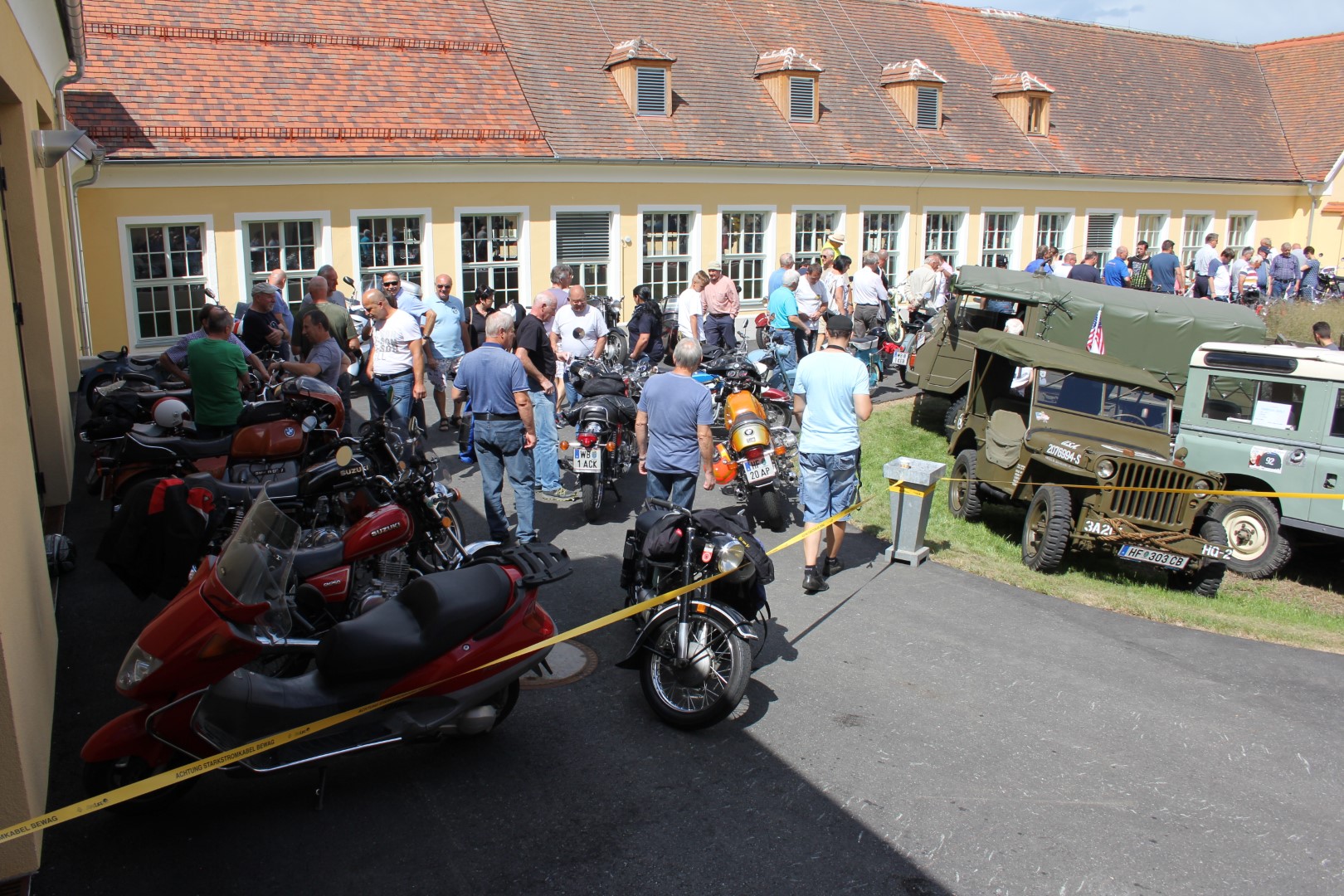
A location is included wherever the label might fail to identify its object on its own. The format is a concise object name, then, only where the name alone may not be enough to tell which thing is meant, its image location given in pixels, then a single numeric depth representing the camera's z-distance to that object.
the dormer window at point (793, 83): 23.16
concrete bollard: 8.54
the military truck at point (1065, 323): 14.33
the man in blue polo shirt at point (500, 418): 7.89
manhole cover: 6.11
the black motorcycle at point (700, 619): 5.50
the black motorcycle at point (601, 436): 9.27
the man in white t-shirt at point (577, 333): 11.65
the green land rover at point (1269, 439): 10.14
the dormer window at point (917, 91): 25.23
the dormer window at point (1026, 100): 27.31
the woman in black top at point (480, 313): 12.93
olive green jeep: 9.12
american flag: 14.49
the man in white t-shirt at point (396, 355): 9.88
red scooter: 4.39
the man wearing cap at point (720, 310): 15.10
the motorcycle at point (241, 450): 7.55
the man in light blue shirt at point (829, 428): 7.68
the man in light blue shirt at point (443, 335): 11.95
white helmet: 8.14
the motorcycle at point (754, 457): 9.05
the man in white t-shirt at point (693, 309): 14.51
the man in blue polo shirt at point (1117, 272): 21.48
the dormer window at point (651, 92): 21.38
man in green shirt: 8.48
